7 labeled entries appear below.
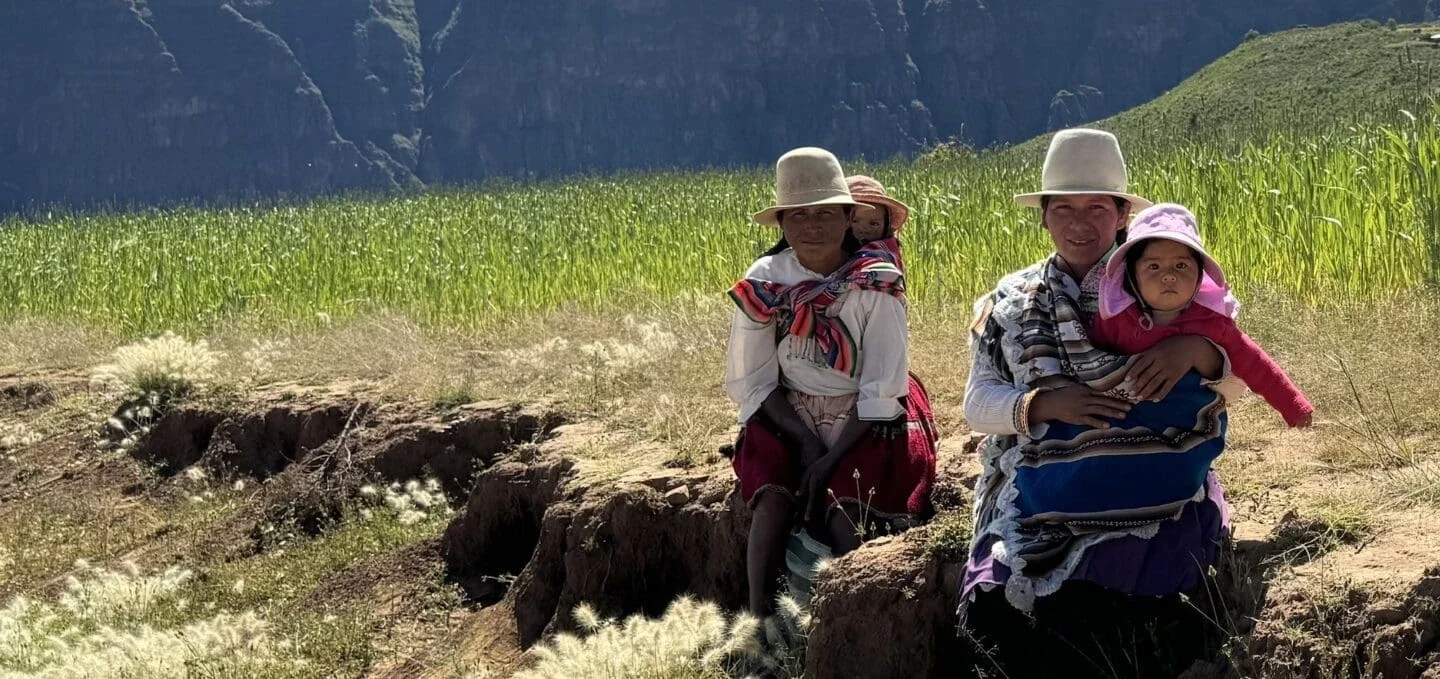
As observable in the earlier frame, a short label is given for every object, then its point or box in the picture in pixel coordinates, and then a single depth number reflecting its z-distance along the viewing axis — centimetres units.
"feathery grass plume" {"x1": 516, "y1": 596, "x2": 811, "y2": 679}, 463
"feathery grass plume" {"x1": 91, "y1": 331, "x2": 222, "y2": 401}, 1027
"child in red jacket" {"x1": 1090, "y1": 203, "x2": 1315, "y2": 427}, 360
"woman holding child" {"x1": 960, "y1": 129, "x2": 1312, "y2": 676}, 367
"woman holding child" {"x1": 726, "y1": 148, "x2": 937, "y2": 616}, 487
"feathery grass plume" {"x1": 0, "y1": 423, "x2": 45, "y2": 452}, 1041
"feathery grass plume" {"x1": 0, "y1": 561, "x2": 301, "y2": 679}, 576
